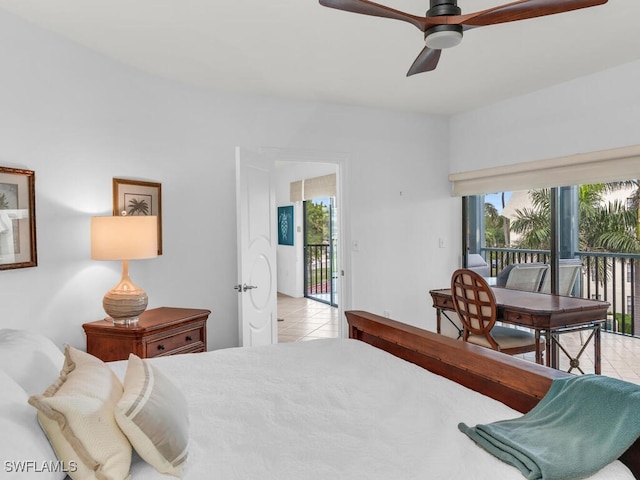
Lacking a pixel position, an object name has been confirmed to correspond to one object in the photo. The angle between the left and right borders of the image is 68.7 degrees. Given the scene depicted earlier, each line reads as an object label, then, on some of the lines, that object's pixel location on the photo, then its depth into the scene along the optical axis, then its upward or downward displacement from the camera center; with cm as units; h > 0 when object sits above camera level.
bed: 122 -61
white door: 370 -12
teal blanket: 119 -57
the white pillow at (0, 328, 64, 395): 142 -40
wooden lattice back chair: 355 -68
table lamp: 294 -8
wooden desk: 329 -62
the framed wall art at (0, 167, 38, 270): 253 +10
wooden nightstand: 289 -65
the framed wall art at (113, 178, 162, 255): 334 +28
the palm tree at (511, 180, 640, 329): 457 +8
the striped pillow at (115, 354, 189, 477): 125 -52
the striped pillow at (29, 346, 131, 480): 115 -50
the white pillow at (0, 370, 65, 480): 103 -48
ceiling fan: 193 +94
